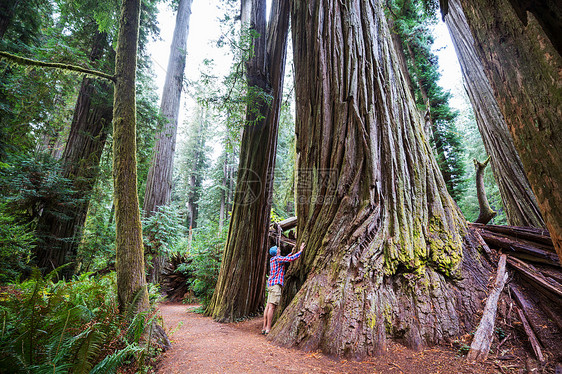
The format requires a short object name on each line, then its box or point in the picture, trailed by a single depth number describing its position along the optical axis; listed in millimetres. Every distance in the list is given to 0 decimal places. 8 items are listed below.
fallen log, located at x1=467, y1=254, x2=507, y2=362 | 2391
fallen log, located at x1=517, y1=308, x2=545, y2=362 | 2282
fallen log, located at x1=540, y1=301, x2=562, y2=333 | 2477
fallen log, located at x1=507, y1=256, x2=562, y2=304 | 2647
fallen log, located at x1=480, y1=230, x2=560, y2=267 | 3067
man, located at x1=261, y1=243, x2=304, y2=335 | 4074
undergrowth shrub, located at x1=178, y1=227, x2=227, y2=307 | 7176
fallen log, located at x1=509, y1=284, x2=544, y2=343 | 2523
